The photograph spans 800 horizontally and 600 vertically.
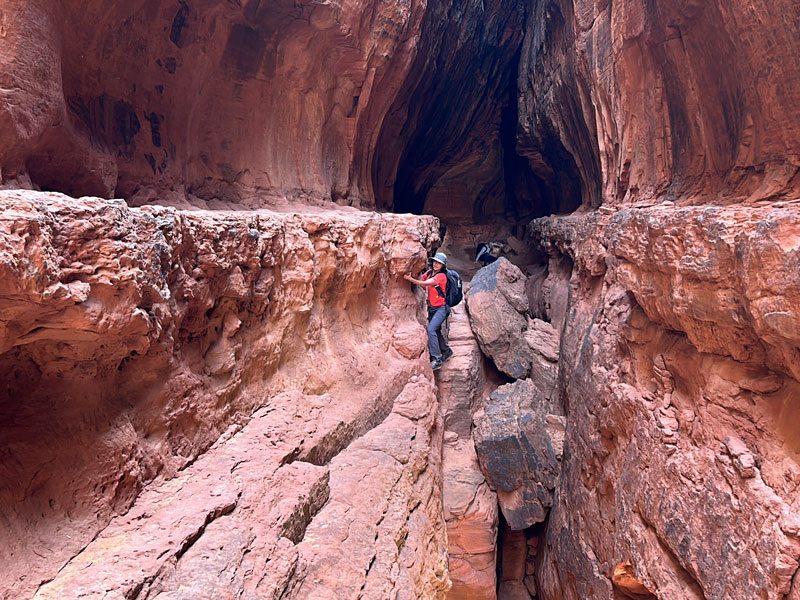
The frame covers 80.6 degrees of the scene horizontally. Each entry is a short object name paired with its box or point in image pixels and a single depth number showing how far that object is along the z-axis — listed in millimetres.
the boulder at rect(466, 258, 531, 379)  8039
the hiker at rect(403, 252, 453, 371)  6625
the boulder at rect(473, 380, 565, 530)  5961
